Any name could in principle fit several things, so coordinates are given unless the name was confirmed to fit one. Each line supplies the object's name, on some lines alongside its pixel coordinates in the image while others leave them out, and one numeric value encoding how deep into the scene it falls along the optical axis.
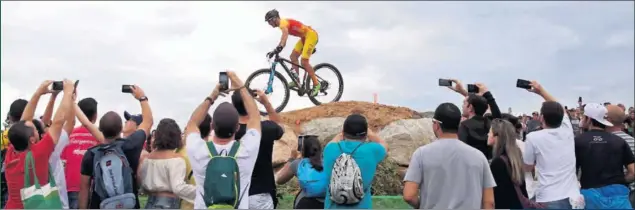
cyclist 12.70
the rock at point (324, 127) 14.01
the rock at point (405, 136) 13.51
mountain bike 13.67
